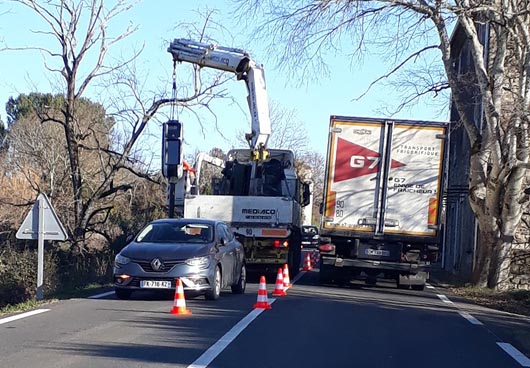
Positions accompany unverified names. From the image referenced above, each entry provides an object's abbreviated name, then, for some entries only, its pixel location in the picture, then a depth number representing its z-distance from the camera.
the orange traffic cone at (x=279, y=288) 18.23
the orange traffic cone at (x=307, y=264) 30.62
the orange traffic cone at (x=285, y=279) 18.96
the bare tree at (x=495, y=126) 21.61
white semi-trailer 20.70
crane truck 22.25
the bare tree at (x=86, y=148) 25.44
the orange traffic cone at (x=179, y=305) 13.67
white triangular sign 15.78
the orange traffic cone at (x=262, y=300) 15.08
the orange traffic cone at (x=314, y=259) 35.66
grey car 15.27
